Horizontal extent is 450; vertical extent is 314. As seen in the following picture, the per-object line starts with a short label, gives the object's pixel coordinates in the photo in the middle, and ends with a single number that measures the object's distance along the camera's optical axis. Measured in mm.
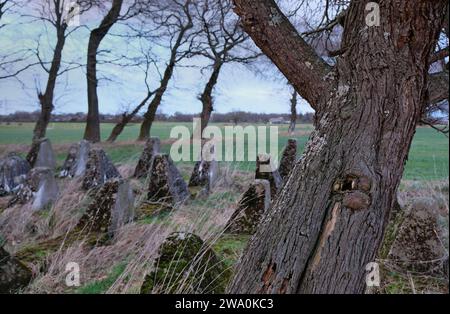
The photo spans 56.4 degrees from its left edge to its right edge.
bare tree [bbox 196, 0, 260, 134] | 12734
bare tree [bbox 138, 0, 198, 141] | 12223
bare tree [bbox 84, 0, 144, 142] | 11544
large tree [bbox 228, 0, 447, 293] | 1823
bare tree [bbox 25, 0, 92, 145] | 9148
